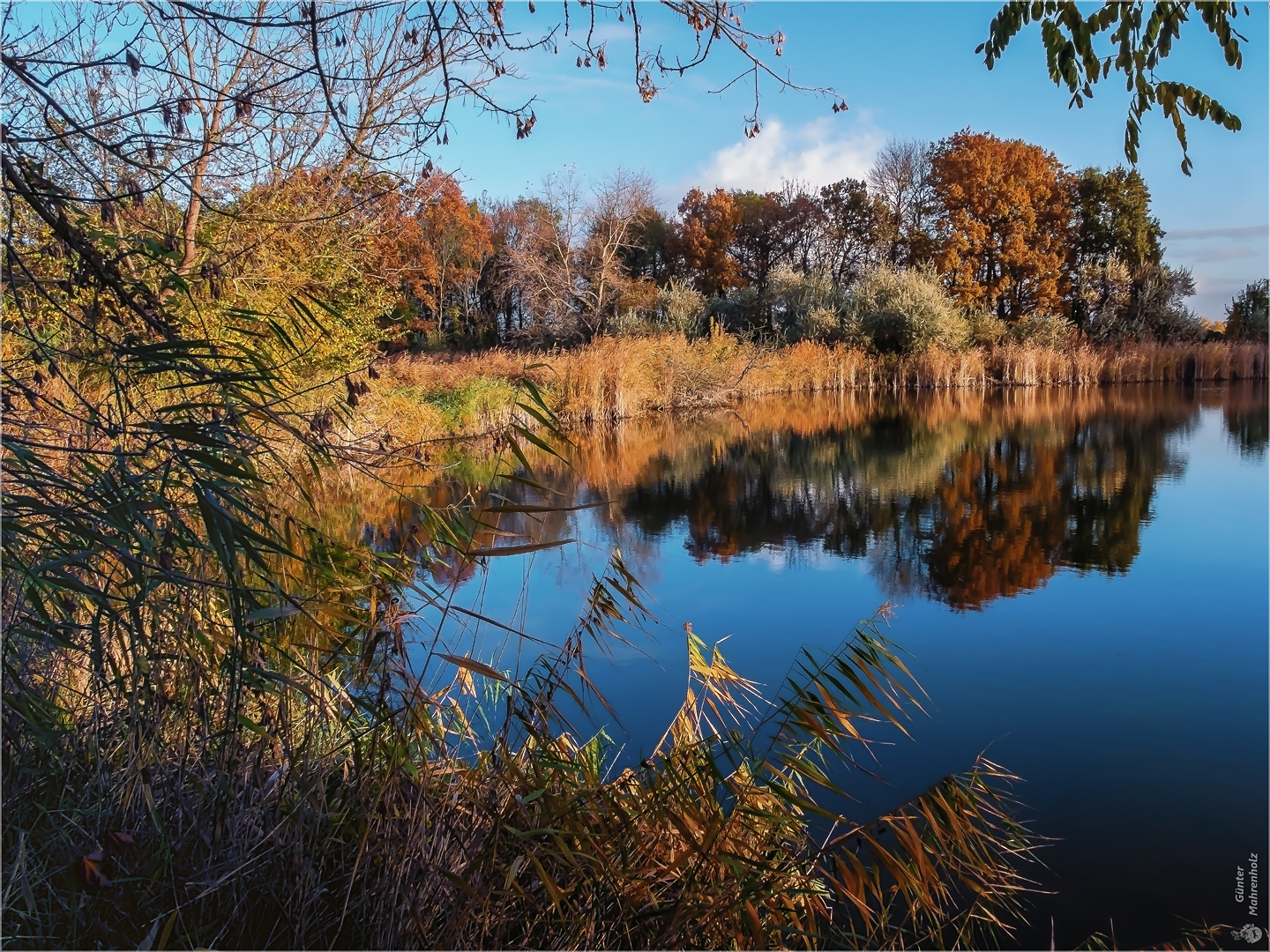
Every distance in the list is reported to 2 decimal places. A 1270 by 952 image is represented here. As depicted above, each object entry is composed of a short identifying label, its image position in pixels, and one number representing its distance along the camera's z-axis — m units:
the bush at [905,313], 27.81
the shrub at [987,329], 29.08
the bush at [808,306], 29.42
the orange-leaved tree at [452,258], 33.69
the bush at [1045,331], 28.92
